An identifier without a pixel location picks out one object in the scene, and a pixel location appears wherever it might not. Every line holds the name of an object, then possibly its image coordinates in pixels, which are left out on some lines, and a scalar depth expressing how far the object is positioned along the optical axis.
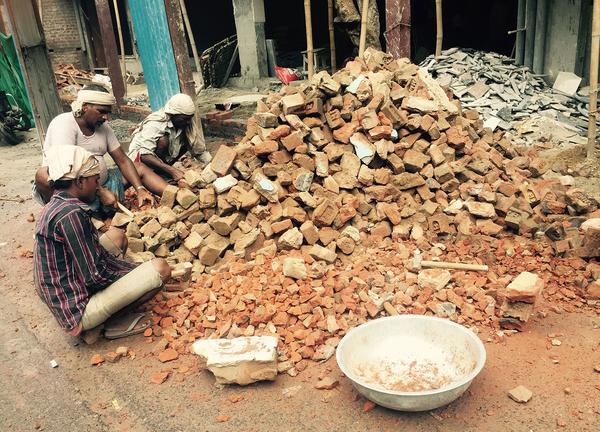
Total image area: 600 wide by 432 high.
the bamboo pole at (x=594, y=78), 5.27
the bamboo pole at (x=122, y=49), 12.65
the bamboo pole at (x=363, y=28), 6.48
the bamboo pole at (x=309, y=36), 6.99
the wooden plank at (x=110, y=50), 10.76
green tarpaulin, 10.09
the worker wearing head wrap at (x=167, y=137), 5.09
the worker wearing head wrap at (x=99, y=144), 4.50
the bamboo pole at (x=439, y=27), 7.77
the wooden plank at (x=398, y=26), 7.11
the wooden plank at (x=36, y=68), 7.78
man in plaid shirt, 3.08
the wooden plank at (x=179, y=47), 6.57
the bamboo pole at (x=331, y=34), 9.06
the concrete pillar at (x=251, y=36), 10.80
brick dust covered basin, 2.81
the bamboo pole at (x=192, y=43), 11.22
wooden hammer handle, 3.69
